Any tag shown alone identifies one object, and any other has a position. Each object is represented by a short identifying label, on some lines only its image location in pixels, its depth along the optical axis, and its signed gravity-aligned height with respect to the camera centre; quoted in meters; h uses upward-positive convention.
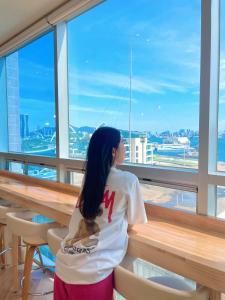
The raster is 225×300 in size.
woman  1.19 -0.38
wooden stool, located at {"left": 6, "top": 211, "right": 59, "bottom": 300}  1.79 -0.61
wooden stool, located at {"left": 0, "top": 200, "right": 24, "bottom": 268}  2.32 -0.83
